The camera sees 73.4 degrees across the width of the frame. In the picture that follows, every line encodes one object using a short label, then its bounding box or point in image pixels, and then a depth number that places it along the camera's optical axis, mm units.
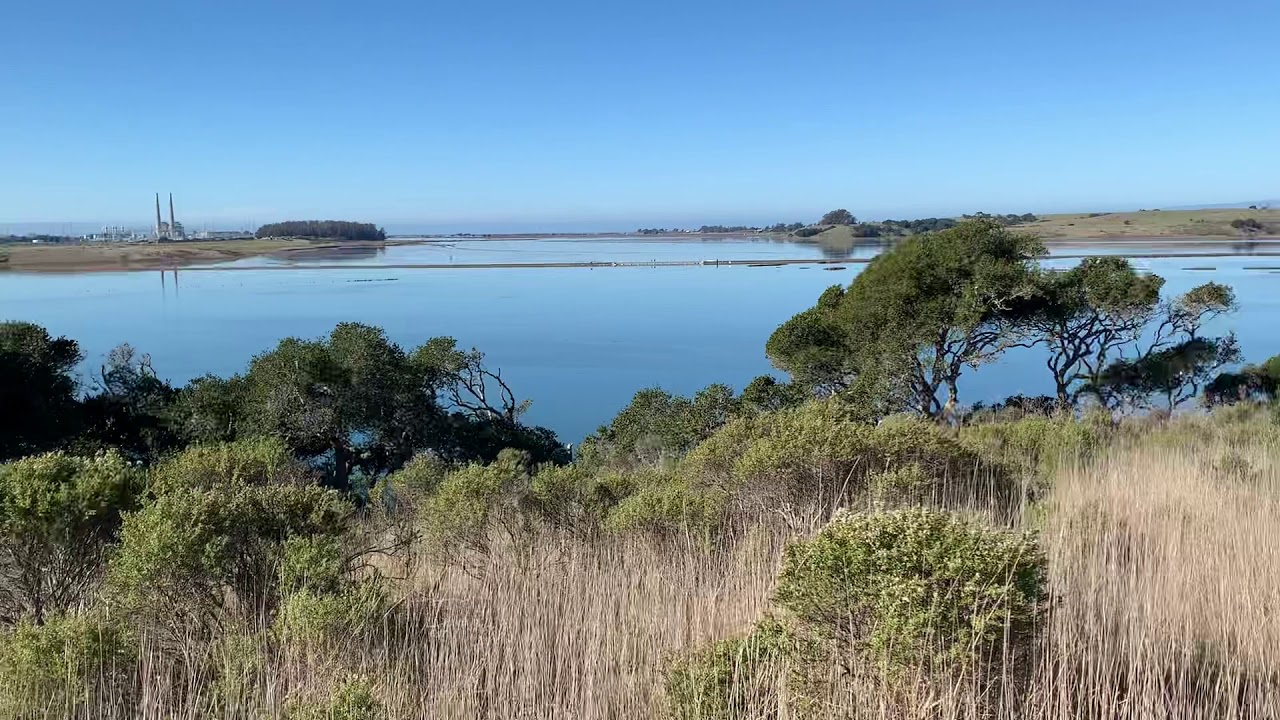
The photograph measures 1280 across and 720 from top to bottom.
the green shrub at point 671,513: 4078
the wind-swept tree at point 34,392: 12188
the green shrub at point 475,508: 4383
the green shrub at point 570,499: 4751
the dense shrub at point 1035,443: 5444
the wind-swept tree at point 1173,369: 17719
